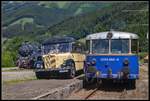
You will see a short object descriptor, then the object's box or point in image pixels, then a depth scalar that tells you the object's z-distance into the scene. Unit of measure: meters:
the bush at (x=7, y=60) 50.16
